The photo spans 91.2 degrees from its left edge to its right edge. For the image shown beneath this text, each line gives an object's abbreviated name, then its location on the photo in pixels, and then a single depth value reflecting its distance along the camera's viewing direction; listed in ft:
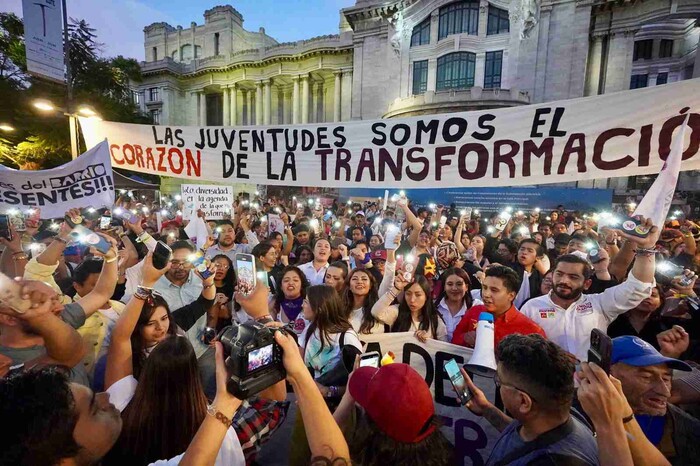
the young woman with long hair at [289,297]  12.10
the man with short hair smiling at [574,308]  8.86
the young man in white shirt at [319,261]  15.57
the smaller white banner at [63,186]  13.21
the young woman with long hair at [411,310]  10.46
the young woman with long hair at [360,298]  11.05
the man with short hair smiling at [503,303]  8.57
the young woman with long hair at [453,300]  11.24
